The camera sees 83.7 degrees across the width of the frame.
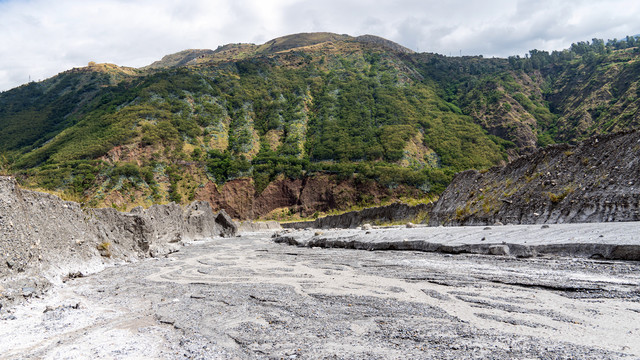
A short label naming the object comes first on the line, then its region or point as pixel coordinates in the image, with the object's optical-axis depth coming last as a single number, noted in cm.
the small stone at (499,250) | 992
